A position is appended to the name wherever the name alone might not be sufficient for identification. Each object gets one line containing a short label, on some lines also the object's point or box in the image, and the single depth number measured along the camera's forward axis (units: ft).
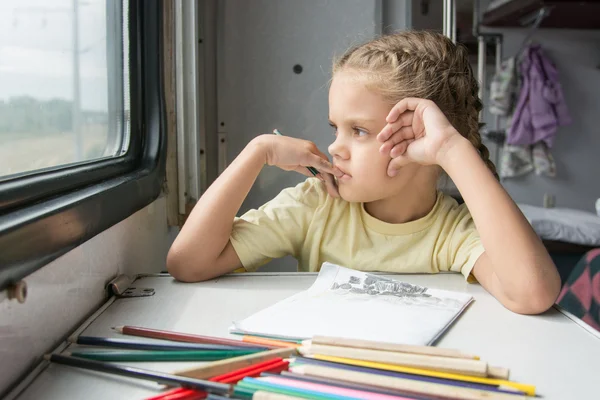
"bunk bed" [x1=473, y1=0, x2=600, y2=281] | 8.29
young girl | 2.91
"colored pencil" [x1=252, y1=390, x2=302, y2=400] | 1.43
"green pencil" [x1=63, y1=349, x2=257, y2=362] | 1.77
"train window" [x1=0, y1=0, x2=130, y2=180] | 2.30
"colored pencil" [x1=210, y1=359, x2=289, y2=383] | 1.56
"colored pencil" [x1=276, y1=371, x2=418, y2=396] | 1.49
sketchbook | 2.02
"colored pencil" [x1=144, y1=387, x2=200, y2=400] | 1.48
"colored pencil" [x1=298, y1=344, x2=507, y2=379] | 1.60
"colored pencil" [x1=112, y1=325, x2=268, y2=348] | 1.87
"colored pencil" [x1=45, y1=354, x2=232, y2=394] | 1.49
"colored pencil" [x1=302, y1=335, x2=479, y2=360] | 1.70
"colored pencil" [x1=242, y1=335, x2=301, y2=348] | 1.84
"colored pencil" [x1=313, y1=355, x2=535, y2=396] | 1.57
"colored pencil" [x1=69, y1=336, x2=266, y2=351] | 1.81
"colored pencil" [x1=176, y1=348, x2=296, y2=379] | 1.57
